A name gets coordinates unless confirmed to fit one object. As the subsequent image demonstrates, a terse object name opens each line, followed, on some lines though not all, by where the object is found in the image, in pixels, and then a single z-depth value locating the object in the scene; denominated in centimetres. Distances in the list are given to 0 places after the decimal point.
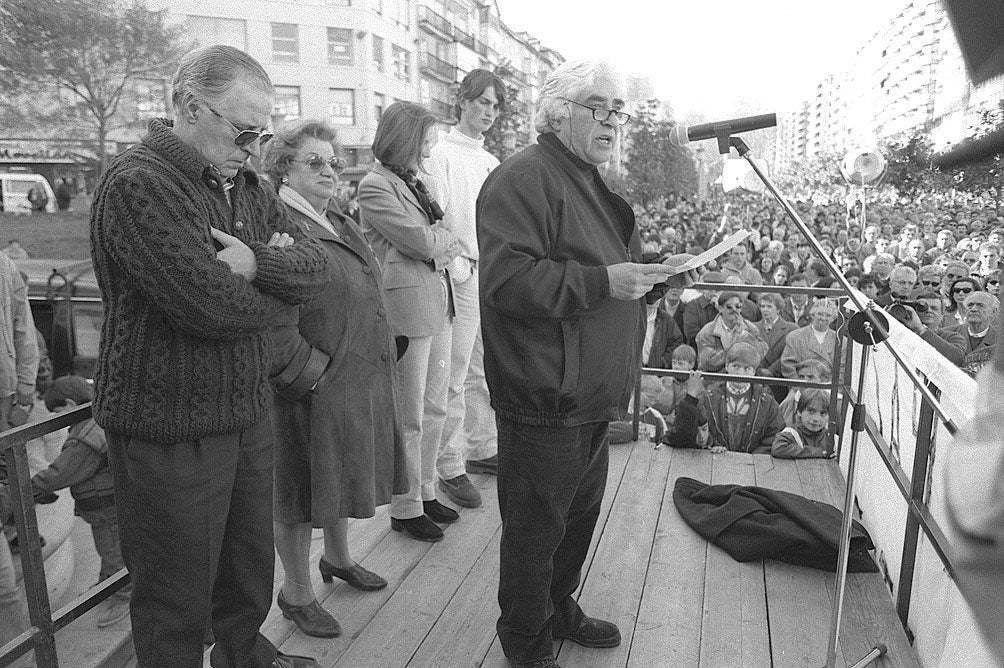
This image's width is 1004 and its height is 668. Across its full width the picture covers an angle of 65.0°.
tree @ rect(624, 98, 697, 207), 3772
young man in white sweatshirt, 353
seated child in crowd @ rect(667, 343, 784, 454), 445
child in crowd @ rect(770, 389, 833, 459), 433
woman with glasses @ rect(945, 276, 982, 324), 557
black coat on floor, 305
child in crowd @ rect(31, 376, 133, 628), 257
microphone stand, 201
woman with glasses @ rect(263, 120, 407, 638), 245
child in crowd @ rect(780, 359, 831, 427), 505
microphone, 221
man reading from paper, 199
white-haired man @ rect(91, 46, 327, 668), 162
